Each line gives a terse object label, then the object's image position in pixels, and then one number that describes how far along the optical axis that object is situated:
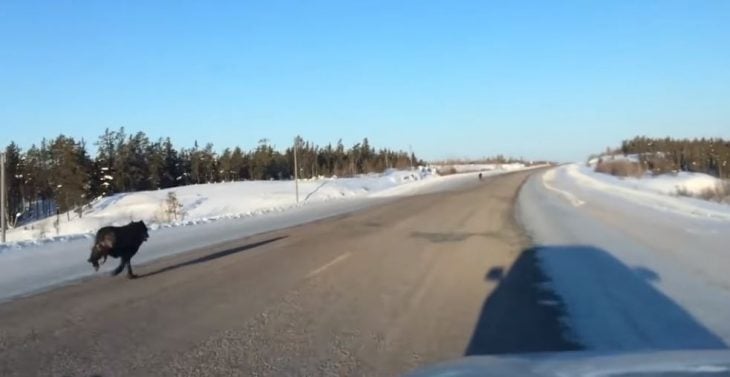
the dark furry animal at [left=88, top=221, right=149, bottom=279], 12.38
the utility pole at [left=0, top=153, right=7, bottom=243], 26.41
